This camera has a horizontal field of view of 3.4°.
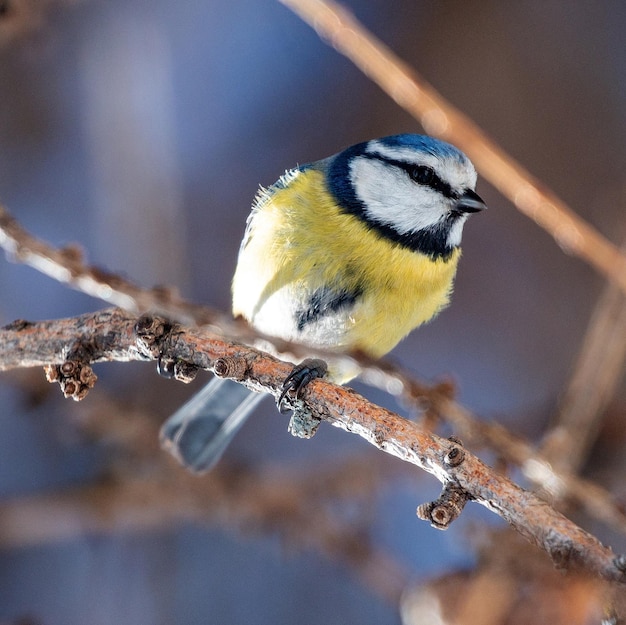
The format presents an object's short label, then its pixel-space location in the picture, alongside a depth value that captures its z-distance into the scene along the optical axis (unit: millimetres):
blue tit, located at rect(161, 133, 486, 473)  2186
